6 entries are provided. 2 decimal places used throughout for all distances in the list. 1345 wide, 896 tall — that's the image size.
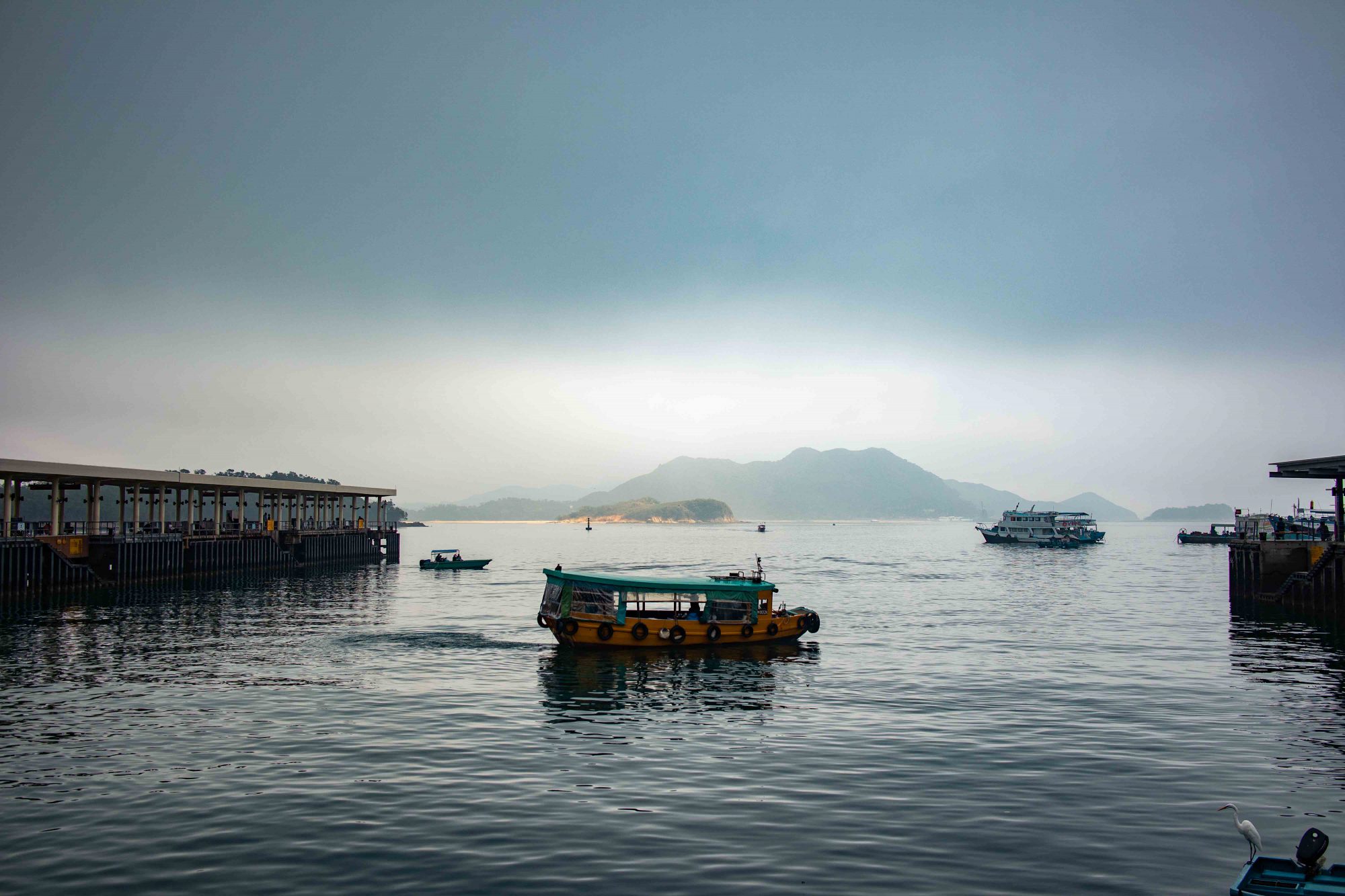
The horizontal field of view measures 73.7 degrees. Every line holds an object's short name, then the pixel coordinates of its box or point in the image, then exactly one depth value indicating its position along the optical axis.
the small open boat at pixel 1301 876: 14.27
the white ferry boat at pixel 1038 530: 189.62
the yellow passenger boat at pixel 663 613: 43.50
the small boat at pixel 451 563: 108.25
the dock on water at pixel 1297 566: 58.81
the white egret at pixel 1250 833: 15.70
